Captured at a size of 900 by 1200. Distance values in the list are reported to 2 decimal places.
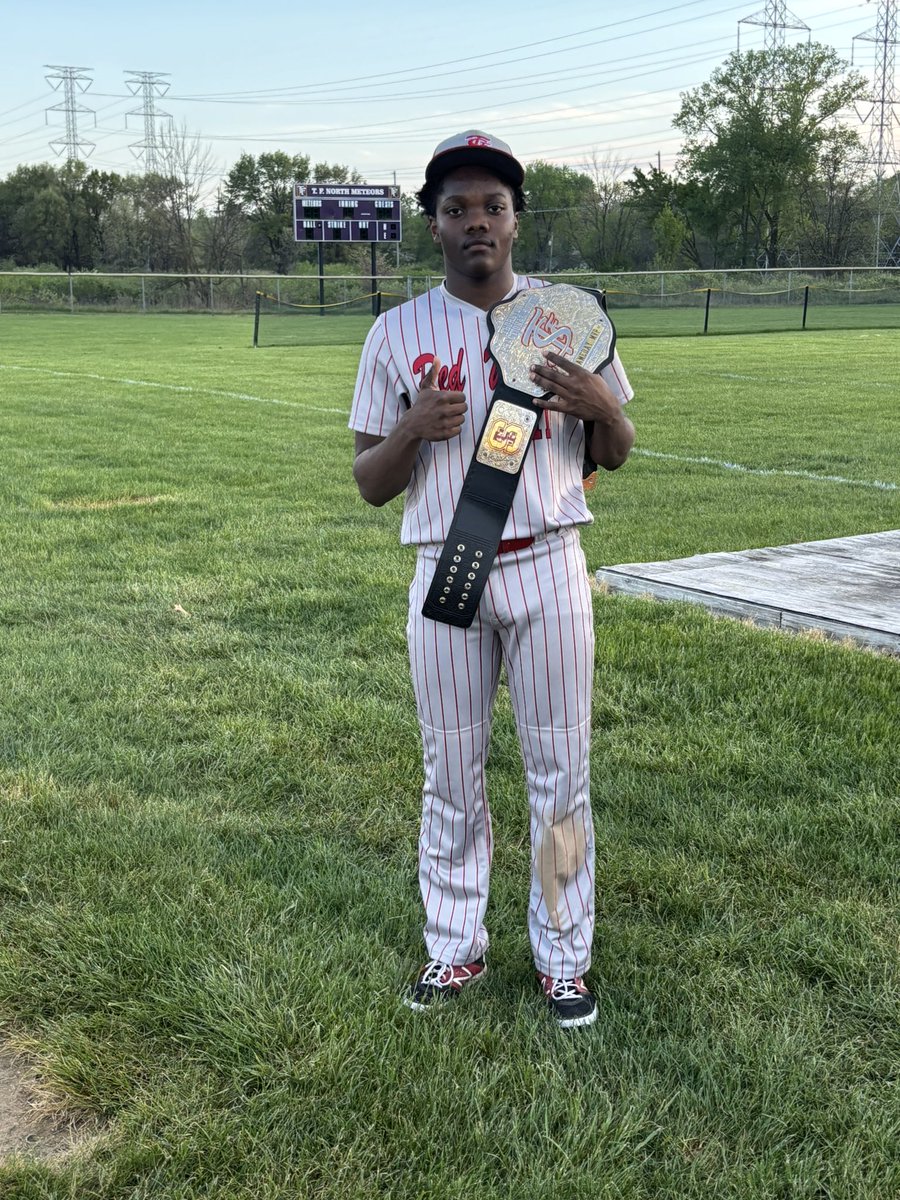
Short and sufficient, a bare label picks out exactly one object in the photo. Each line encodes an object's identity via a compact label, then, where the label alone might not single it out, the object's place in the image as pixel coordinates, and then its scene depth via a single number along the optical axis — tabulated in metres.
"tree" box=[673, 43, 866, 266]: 65.62
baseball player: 2.17
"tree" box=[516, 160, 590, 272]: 69.38
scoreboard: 35.91
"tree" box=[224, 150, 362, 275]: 69.94
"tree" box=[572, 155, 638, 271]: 67.69
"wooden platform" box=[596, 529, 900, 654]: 4.81
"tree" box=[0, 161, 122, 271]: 64.12
